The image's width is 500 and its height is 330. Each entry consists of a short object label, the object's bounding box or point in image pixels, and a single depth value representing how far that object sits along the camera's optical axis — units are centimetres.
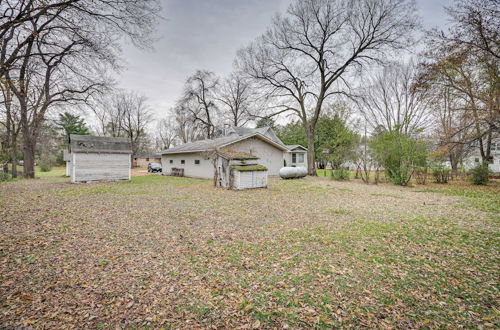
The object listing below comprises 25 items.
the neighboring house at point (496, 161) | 2731
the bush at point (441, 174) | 1536
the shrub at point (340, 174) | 1719
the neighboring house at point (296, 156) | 2843
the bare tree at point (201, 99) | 3178
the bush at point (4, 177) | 1552
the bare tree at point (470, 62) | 920
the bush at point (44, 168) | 2935
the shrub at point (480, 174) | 1413
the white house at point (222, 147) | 1786
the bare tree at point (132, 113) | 3984
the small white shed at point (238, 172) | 1227
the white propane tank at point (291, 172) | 1742
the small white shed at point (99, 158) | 1448
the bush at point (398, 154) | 1332
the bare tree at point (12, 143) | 1662
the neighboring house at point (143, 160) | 4495
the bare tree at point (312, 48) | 1658
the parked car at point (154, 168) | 3025
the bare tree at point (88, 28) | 580
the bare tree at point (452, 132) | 1309
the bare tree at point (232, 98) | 3238
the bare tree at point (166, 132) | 5250
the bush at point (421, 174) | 1451
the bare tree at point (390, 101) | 2161
